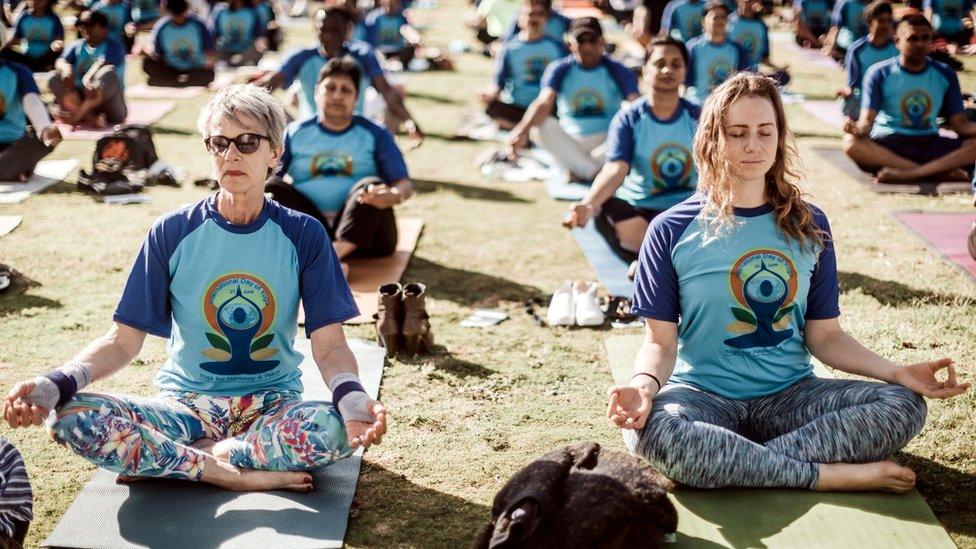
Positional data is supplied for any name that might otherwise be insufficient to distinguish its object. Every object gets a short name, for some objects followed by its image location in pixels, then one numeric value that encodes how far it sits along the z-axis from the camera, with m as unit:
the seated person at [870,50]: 10.21
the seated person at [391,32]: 16.22
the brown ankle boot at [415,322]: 5.48
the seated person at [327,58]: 9.05
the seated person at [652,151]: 6.71
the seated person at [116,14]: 14.95
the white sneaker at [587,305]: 5.97
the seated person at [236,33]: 16.30
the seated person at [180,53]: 14.18
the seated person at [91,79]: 11.15
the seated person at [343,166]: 6.83
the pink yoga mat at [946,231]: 6.85
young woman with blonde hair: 3.82
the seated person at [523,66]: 10.78
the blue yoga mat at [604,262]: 6.58
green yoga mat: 3.57
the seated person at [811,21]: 17.16
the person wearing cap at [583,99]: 9.24
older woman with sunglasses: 3.77
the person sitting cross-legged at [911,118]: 8.75
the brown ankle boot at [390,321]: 5.50
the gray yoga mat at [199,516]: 3.60
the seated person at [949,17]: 15.39
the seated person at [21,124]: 8.09
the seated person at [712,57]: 10.97
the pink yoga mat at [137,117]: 10.99
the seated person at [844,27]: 14.71
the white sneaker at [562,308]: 6.03
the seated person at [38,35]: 13.19
